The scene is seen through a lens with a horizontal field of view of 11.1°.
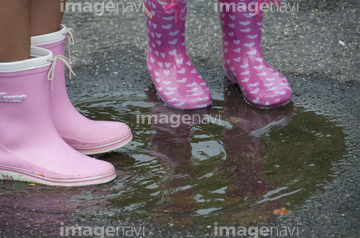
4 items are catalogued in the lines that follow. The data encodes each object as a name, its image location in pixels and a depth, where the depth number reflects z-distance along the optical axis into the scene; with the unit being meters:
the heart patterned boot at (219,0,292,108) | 3.57
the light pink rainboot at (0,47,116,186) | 3.29
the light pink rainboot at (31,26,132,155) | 3.38
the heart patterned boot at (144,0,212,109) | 3.56
